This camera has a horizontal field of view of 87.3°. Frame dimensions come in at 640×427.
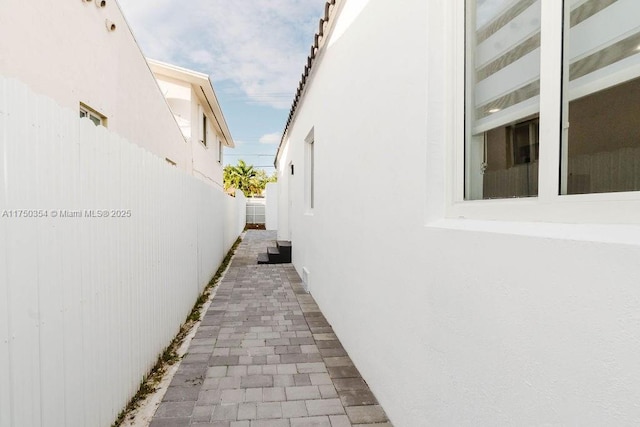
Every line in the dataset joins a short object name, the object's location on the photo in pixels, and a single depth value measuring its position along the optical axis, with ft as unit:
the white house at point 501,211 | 3.50
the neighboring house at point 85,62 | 11.07
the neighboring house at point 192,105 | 36.63
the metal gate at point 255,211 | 85.71
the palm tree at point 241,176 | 122.72
